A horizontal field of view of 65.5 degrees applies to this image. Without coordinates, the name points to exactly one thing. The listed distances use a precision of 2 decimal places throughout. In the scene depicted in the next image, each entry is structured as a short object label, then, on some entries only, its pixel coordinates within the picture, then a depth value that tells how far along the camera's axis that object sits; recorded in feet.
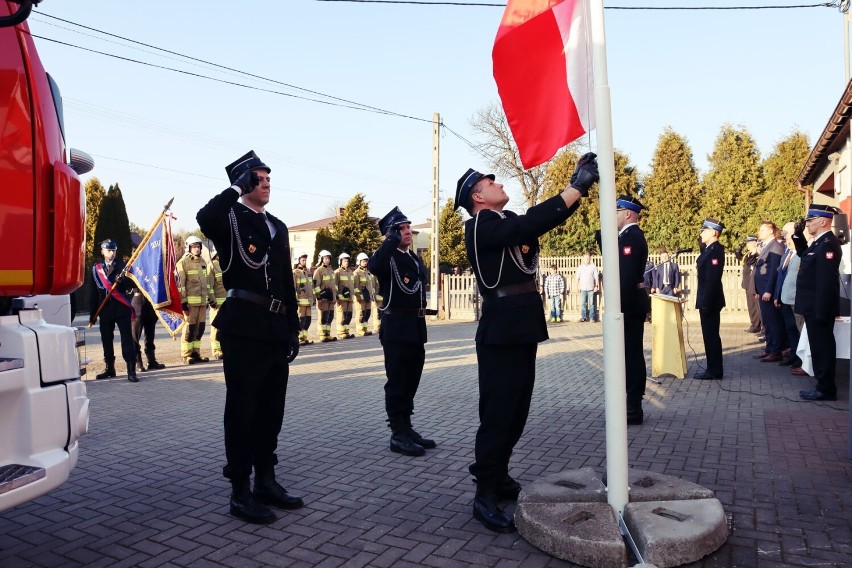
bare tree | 119.65
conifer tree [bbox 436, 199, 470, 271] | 169.99
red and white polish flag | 12.23
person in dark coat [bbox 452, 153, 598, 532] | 12.66
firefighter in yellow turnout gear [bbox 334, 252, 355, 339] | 54.80
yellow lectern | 28.76
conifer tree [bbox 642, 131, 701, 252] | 103.50
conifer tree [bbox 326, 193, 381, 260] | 151.94
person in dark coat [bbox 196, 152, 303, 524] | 13.16
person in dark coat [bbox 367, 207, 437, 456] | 18.53
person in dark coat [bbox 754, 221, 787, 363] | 33.35
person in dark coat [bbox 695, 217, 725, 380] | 29.01
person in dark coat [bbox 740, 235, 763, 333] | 46.18
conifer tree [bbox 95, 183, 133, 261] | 97.66
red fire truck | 8.78
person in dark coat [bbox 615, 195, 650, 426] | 20.59
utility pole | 73.31
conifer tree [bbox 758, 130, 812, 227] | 97.45
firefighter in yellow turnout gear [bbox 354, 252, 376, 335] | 57.62
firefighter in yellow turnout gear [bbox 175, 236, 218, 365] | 39.58
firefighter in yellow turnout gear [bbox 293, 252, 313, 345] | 51.04
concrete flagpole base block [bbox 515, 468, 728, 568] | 10.50
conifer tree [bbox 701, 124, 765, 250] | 101.14
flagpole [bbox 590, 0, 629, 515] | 11.67
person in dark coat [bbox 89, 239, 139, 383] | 32.24
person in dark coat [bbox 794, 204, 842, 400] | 23.08
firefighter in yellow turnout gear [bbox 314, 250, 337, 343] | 53.31
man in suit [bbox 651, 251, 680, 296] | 30.86
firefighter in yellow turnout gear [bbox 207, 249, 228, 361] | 41.06
